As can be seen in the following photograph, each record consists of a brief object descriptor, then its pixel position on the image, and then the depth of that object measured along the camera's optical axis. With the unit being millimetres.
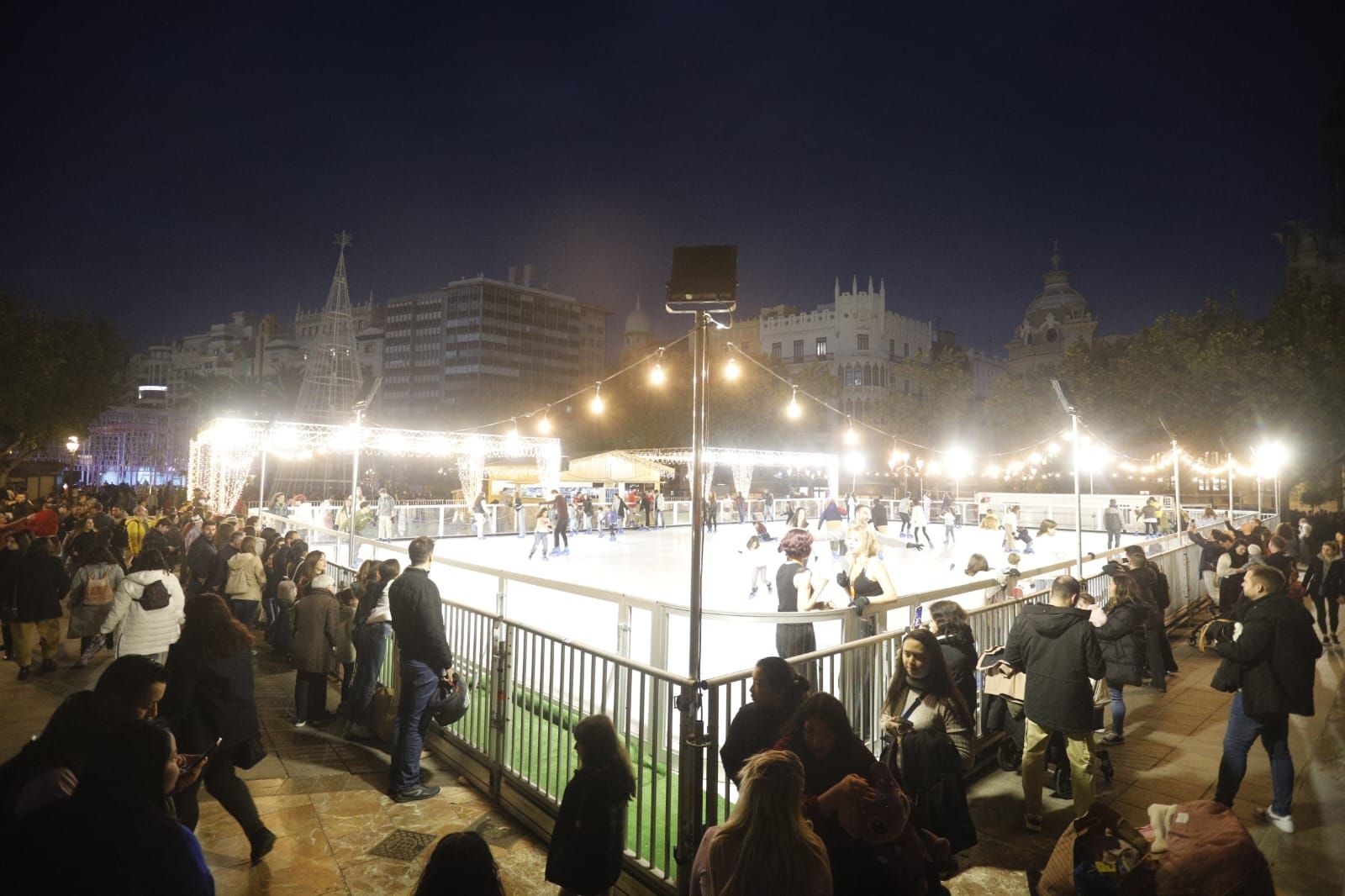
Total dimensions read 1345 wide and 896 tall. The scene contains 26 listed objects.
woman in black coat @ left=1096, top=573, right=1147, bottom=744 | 5285
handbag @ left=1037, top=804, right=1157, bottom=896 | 2121
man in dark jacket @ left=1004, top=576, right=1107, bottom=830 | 4078
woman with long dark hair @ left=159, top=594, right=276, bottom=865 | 3537
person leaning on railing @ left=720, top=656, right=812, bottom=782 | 2961
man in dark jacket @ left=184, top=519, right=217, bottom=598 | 9148
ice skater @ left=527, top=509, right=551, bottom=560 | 17859
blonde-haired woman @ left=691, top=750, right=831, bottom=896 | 1895
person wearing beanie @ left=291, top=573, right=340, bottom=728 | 5871
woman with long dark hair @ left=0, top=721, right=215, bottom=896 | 1604
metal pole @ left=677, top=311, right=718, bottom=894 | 3221
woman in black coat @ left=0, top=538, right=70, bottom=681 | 7156
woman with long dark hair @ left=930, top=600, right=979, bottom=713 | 4000
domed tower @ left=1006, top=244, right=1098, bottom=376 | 61438
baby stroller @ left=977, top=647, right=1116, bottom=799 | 4672
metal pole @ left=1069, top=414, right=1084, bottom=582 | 7785
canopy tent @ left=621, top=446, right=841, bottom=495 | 30109
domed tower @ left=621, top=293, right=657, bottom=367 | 93688
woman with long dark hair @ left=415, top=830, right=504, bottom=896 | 1558
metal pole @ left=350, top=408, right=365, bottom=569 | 9133
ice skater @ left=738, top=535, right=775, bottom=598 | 12166
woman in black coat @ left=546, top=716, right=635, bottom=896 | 2705
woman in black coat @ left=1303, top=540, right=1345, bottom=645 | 8992
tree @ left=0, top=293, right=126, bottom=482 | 27156
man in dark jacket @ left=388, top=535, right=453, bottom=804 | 4430
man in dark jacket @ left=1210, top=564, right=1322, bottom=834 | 4066
